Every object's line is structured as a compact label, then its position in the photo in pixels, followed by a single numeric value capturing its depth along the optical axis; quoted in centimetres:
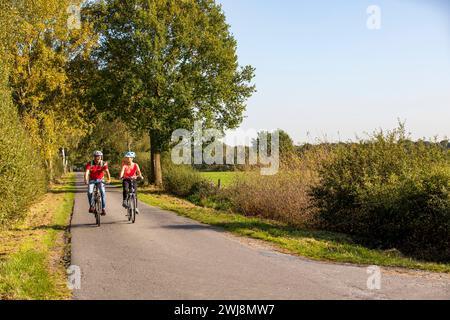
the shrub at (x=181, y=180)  2792
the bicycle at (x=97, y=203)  1339
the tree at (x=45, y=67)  2773
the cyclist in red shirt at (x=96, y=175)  1349
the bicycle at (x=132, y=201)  1407
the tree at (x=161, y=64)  3012
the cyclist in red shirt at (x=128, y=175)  1412
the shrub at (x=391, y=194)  1098
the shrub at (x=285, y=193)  1611
